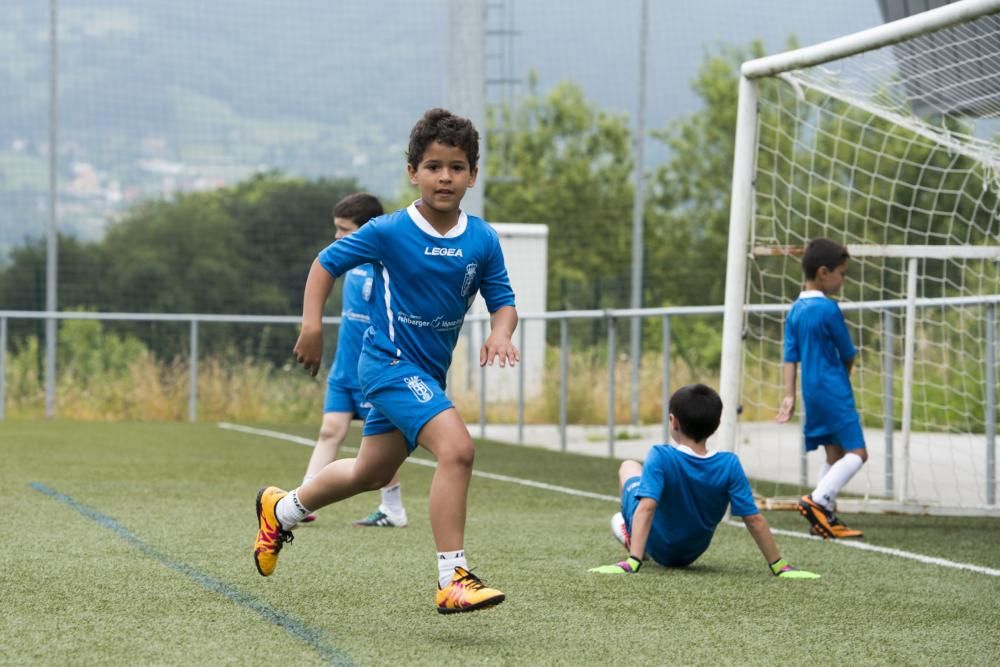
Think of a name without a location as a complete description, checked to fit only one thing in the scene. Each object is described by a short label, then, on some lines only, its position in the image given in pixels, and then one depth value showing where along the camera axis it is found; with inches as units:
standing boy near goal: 590.2
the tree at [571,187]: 1947.6
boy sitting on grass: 442.0
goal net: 575.8
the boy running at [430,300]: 346.3
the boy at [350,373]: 556.4
